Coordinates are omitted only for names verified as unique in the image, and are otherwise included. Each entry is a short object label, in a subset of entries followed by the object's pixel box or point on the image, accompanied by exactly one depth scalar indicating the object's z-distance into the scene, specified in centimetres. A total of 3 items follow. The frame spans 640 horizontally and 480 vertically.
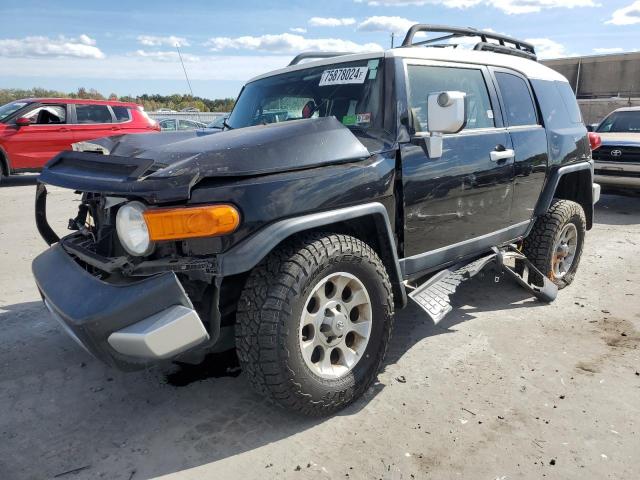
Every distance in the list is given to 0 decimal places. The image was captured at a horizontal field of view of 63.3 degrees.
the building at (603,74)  3469
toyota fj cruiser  229
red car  1086
